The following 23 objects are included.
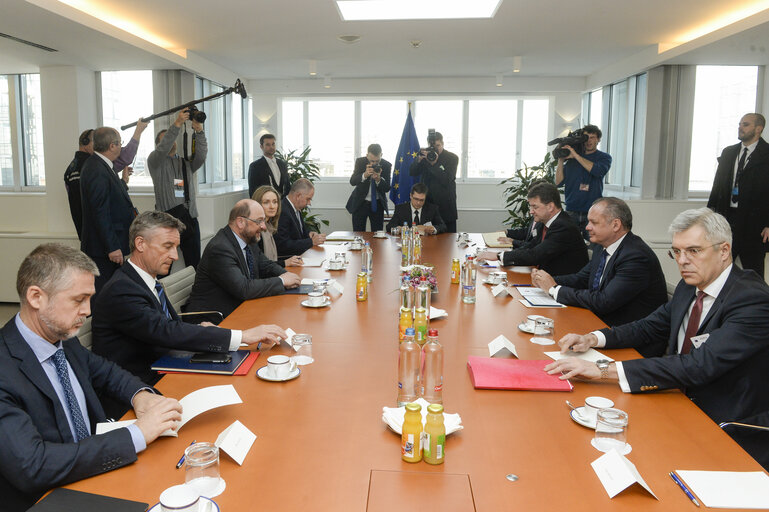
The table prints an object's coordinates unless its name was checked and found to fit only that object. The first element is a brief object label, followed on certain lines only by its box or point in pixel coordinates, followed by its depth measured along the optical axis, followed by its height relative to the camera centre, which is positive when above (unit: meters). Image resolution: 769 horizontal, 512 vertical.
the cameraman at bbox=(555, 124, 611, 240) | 6.48 +0.12
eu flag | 9.14 +0.30
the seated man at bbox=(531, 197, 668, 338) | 3.17 -0.50
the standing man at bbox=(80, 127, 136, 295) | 4.64 -0.18
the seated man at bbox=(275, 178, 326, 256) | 5.36 -0.41
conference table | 1.38 -0.72
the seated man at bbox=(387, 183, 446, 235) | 6.57 -0.37
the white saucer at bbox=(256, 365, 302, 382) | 2.08 -0.68
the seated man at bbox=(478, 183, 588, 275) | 4.39 -0.44
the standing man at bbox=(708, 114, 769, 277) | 5.59 -0.05
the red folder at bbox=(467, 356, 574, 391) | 2.03 -0.68
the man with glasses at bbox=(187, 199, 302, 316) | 3.41 -0.54
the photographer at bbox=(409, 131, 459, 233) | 7.53 +0.10
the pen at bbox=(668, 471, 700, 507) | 1.37 -0.72
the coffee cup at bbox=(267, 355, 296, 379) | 2.08 -0.65
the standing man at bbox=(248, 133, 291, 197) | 7.85 +0.12
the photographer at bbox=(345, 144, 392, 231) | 7.74 -0.18
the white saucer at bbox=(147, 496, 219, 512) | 1.27 -0.70
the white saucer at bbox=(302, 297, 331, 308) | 3.15 -0.65
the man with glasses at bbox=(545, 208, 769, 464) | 2.04 -0.56
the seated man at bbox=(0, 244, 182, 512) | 1.42 -0.62
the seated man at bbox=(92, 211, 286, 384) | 2.38 -0.58
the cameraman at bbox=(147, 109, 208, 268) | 6.03 +0.02
